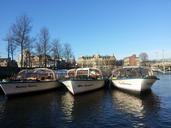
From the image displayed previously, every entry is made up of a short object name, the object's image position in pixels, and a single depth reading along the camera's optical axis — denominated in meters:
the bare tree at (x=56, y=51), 35.91
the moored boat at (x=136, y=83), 15.89
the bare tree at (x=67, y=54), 42.04
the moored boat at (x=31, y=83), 14.32
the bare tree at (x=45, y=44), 30.20
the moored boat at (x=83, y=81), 15.29
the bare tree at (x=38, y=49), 29.95
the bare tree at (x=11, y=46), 25.67
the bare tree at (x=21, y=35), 25.05
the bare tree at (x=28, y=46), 25.61
